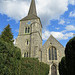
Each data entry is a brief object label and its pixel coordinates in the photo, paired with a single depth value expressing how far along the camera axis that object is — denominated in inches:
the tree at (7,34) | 634.9
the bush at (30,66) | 404.6
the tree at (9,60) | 247.6
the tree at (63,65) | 493.4
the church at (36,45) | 792.9
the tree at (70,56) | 198.0
